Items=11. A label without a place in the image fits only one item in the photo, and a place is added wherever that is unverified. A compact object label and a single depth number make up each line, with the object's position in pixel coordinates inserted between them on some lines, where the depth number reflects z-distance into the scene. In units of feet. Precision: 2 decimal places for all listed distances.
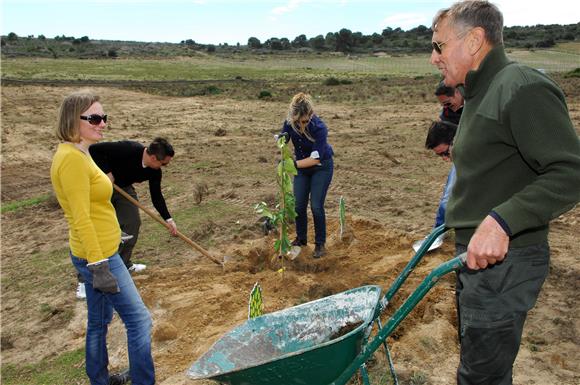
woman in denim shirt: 17.16
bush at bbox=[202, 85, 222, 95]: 84.37
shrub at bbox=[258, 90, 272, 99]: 77.41
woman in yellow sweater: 9.94
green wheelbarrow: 7.72
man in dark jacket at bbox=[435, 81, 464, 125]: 14.66
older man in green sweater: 6.22
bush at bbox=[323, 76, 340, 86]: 99.40
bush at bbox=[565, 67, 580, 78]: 87.84
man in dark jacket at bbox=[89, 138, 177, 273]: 14.79
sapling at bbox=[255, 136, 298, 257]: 16.56
